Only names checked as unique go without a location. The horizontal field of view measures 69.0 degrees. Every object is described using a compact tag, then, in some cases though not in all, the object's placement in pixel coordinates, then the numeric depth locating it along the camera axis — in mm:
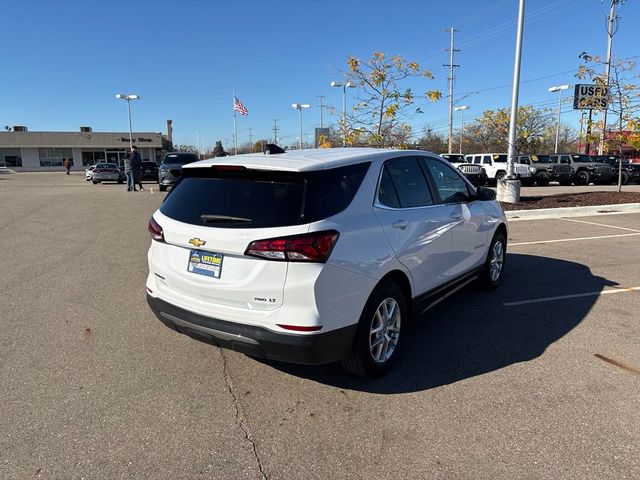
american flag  36094
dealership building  62212
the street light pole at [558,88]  33488
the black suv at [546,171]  28062
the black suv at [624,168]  29469
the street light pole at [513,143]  13877
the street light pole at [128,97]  42719
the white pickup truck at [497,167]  27297
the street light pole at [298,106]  45169
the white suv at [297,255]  2975
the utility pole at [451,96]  43725
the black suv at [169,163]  20984
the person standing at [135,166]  23266
